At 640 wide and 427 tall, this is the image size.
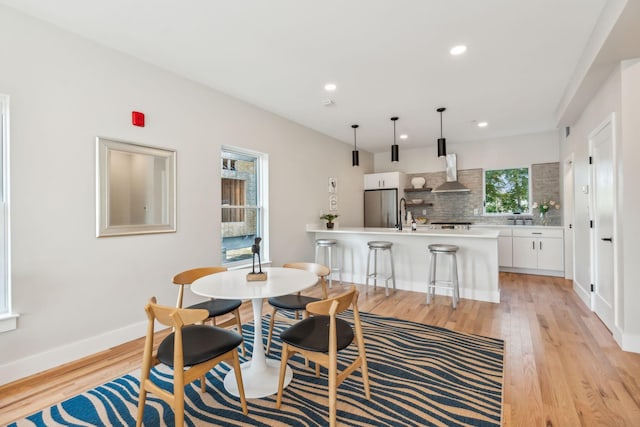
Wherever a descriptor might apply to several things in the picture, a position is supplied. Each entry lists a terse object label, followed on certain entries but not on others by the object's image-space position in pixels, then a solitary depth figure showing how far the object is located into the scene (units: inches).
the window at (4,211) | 86.4
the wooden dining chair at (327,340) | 65.1
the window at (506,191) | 239.8
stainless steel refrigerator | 269.6
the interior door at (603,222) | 114.3
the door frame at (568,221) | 194.9
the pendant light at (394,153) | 172.6
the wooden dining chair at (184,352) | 59.8
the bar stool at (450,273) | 151.9
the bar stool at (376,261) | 175.5
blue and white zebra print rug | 69.4
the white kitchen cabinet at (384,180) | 271.1
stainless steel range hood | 253.3
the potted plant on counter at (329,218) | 213.0
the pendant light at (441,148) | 162.9
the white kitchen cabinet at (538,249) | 212.2
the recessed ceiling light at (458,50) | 108.1
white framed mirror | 105.0
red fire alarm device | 112.8
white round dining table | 73.9
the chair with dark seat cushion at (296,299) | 93.1
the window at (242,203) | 155.2
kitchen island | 159.8
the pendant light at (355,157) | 190.7
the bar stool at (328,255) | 198.5
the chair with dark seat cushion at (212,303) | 91.6
